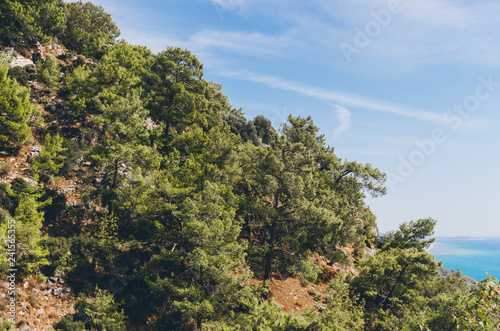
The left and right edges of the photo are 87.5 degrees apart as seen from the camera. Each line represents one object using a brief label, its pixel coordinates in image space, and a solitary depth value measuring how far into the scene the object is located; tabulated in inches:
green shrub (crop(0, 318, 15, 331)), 587.5
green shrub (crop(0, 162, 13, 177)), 880.3
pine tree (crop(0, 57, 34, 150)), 924.0
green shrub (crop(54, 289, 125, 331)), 677.3
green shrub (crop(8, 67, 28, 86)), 1232.2
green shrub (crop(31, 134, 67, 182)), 943.7
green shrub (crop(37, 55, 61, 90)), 1301.7
